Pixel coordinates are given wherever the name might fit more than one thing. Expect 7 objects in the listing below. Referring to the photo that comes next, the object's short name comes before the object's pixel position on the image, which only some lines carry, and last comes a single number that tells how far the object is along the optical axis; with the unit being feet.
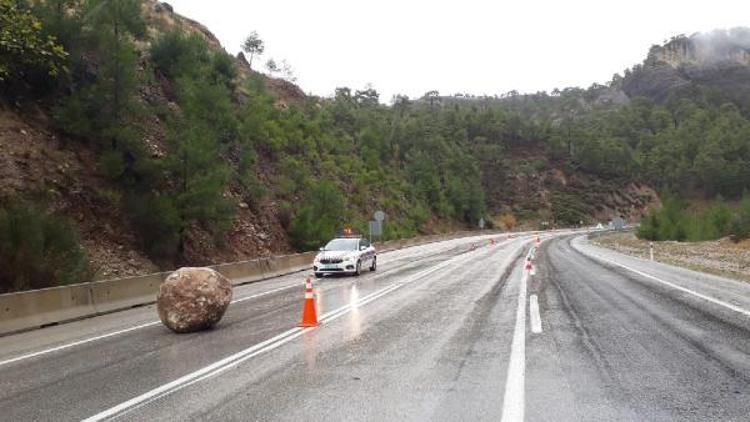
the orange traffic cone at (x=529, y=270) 73.51
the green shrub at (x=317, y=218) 119.55
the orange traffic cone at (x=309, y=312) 35.42
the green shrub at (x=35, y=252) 47.29
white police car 75.25
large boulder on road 34.32
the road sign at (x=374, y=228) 137.55
